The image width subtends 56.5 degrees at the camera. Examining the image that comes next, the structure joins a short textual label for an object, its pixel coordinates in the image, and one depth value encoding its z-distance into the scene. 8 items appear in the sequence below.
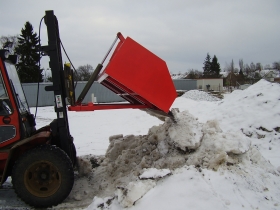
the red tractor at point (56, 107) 3.67
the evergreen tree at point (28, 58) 24.38
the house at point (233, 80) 48.75
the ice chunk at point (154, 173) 3.58
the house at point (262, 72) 62.00
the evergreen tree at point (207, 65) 72.81
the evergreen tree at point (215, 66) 69.84
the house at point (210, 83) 45.12
